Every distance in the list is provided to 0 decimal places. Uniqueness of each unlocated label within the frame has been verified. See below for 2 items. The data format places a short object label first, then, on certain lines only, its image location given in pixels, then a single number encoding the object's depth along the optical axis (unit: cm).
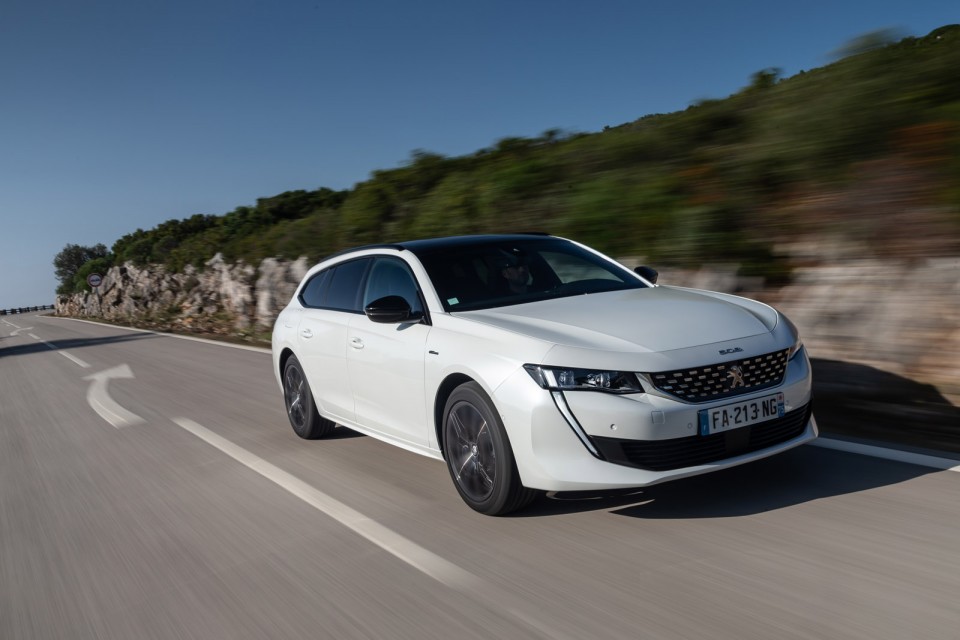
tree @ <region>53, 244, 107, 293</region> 14938
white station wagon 409
